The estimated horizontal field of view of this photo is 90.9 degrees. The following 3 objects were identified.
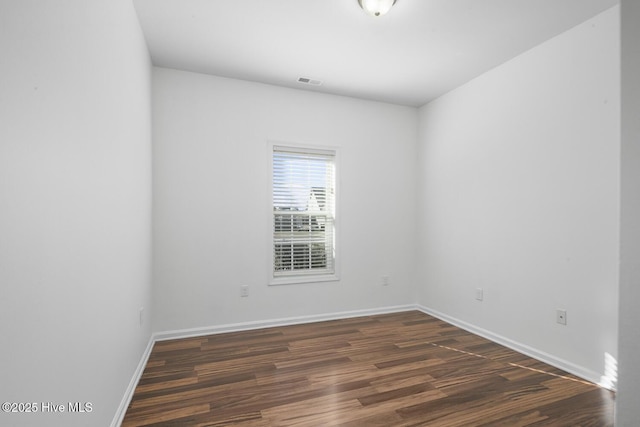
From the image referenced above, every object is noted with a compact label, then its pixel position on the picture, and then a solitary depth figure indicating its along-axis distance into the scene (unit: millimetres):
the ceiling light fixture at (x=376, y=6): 2180
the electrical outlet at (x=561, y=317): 2564
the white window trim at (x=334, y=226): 3611
